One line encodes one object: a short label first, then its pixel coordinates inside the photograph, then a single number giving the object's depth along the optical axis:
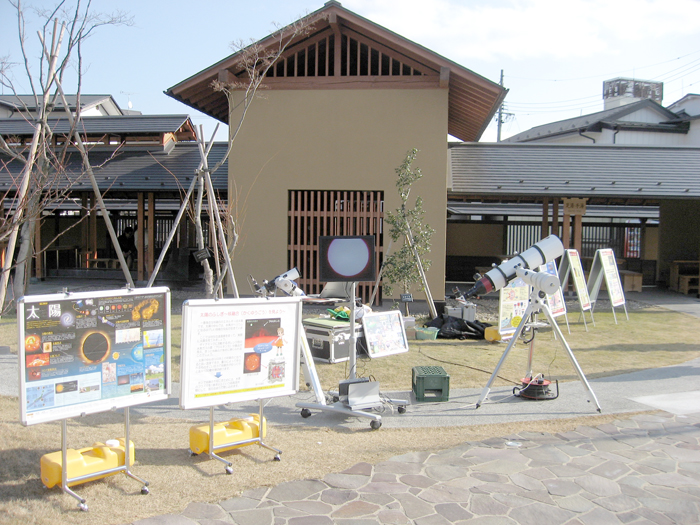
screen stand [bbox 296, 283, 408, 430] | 5.79
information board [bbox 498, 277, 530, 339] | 9.75
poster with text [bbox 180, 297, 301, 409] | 4.54
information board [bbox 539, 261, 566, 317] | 10.64
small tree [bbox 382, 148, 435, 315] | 11.12
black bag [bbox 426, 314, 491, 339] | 10.55
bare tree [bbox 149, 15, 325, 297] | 7.56
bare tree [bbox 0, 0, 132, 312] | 4.50
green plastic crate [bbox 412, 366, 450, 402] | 6.56
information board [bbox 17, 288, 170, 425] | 3.79
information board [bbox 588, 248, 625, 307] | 12.16
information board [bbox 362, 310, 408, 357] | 8.08
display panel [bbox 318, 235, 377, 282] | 6.20
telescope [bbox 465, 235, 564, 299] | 6.66
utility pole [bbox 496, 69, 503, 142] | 45.09
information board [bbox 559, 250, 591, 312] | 11.53
